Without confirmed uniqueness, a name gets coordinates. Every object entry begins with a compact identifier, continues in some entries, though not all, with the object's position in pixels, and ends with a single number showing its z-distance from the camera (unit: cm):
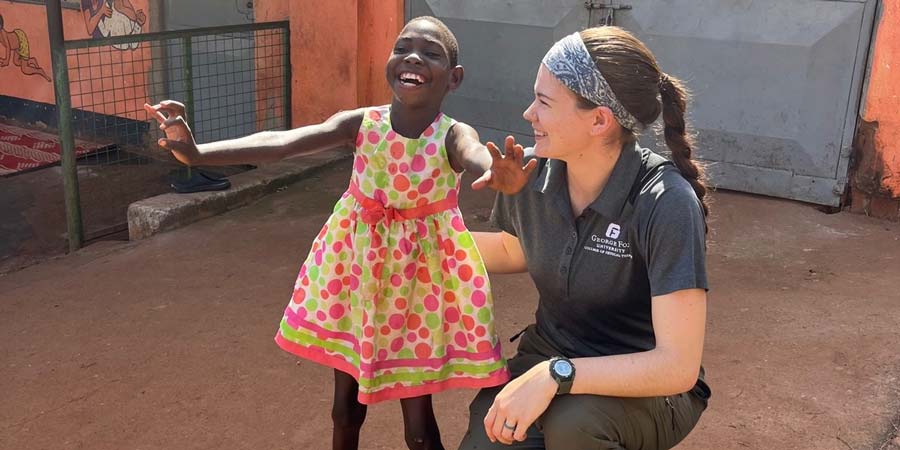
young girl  271
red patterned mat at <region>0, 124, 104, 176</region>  803
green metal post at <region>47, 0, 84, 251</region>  538
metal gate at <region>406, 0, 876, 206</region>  557
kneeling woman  211
